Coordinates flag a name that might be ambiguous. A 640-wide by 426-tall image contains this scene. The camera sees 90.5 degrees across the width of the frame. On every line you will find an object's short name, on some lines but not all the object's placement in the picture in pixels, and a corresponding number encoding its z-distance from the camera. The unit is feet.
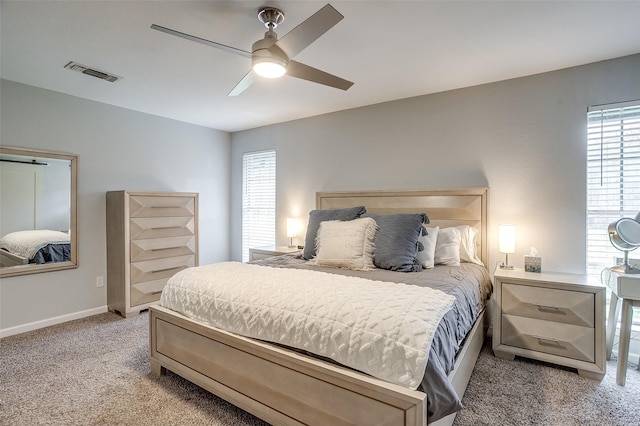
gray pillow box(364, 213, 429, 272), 8.14
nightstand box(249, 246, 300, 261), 12.44
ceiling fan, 5.13
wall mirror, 9.88
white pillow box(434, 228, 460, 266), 9.00
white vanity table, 6.84
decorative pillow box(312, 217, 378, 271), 8.36
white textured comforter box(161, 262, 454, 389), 4.15
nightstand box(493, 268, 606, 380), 7.20
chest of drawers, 11.27
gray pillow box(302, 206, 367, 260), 9.75
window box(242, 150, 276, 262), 15.19
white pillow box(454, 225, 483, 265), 9.45
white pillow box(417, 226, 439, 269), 8.61
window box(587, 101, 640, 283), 8.17
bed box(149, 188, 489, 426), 4.13
